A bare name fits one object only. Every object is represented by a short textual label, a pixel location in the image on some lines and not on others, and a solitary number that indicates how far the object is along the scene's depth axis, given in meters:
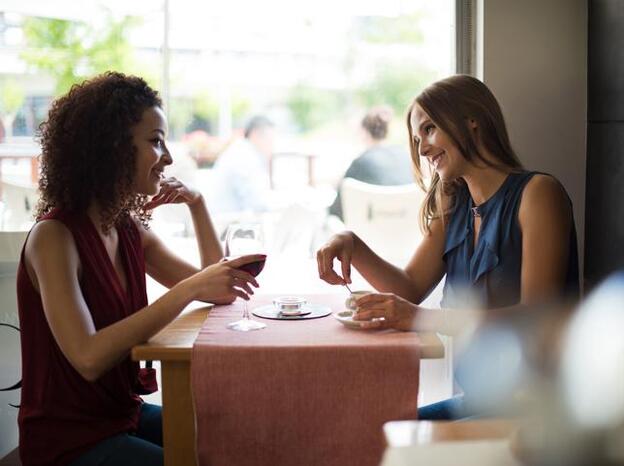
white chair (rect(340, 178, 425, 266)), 3.07
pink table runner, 1.55
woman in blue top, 1.81
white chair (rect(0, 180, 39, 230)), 2.79
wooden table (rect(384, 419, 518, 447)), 0.98
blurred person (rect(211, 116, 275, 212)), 3.67
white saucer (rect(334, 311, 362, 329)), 1.70
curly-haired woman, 1.63
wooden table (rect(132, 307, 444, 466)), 1.57
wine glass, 1.77
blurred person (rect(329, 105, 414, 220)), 3.20
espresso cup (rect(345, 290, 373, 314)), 1.75
